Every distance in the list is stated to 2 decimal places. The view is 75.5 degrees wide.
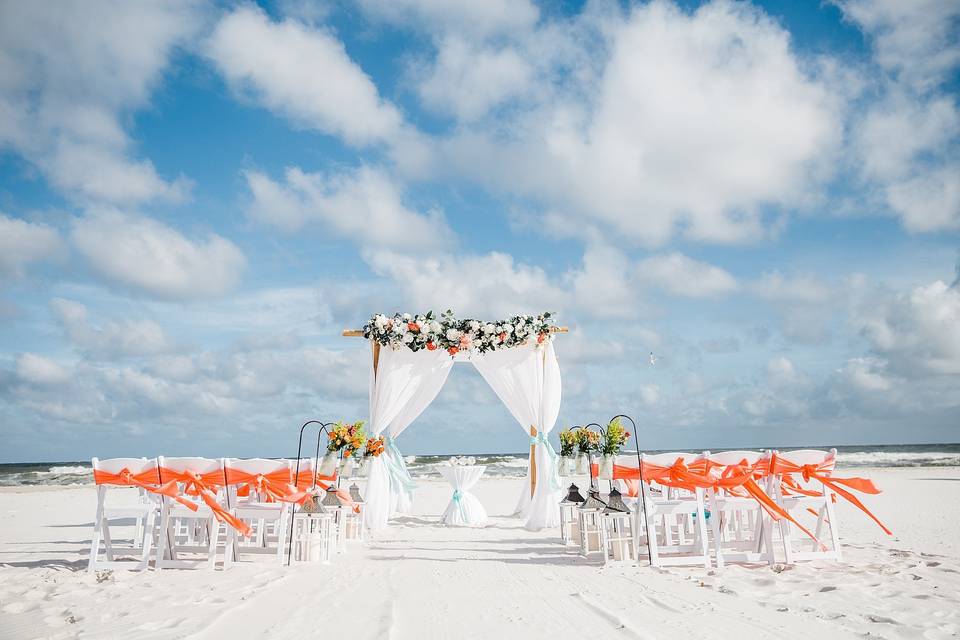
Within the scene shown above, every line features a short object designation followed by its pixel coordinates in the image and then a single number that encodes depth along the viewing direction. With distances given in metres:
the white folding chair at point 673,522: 5.93
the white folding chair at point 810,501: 5.96
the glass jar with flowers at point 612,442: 7.18
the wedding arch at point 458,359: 10.86
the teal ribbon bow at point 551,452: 10.28
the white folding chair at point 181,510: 5.99
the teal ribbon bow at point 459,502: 10.59
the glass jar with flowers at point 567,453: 8.30
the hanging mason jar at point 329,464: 7.62
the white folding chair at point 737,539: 5.92
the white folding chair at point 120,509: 5.89
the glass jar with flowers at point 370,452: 9.48
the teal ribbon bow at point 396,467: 11.11
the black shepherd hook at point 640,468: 6.05
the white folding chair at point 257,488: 6.29
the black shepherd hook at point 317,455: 6.26
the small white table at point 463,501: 10.58
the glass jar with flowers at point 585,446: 7.87
